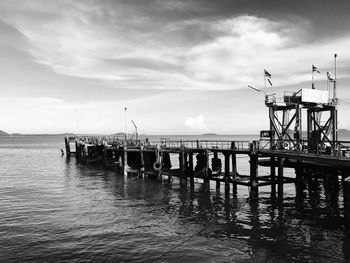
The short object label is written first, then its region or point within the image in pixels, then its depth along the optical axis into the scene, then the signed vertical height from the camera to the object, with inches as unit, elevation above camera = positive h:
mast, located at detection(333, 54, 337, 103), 1455.5 +146.0
